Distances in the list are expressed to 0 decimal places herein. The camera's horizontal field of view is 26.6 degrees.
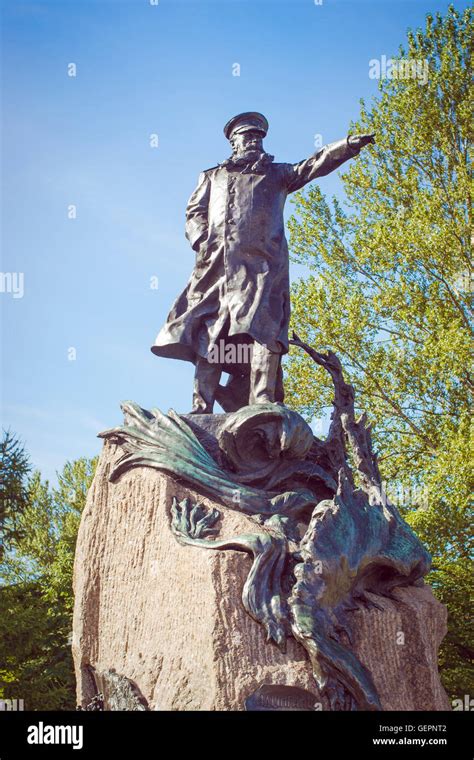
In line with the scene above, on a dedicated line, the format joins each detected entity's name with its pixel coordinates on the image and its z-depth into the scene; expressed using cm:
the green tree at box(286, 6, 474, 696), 1397
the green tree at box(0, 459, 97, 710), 1484
